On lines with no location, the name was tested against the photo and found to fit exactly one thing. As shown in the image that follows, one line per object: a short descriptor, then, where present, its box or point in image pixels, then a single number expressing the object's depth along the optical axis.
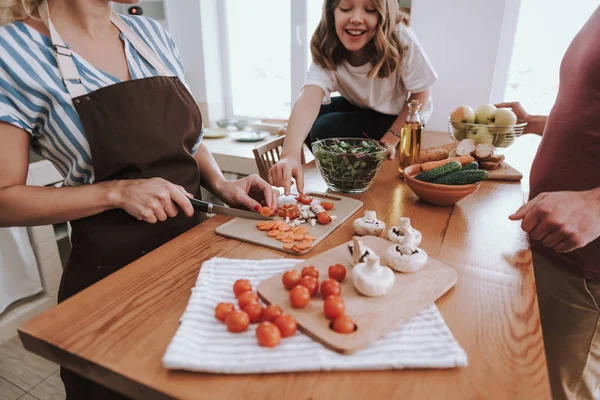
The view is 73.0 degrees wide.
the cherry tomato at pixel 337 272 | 0.71
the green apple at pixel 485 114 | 1.39
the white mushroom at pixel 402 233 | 0.85
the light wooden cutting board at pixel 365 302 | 0.59
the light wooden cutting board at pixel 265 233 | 0.90
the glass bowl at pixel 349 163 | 1.12
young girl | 1.46
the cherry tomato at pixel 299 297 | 0.64
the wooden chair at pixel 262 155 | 1.58
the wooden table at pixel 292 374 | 0.52
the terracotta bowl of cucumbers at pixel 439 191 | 1.05
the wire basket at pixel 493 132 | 1.33
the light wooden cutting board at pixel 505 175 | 1.31
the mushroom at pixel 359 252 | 0.74
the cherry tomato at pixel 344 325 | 0.59
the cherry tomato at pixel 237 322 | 0.60
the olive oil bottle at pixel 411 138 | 1.27
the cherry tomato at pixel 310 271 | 0.71
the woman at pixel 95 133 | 0.85
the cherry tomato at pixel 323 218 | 0.98
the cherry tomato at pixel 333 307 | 0.61
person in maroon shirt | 0.86
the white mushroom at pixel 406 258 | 0.74
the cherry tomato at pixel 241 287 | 0.69
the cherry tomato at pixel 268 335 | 0.57
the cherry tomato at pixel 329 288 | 0.66
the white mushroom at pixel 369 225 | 0.93
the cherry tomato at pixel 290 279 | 0.69
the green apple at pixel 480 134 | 1.35
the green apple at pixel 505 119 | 1.33
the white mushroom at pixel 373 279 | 0.66
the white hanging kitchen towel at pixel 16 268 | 1.80
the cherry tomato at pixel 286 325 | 0.59
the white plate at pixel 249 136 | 2.74
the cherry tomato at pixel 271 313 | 0.62
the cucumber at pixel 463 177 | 1.03
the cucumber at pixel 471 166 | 1.10
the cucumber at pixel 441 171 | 1.08
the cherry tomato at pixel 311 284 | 0.68
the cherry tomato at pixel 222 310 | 0.63
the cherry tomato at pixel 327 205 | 1.07
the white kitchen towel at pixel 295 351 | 0.54
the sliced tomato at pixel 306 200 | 1.11
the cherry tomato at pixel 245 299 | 0.65
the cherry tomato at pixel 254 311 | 0.62
